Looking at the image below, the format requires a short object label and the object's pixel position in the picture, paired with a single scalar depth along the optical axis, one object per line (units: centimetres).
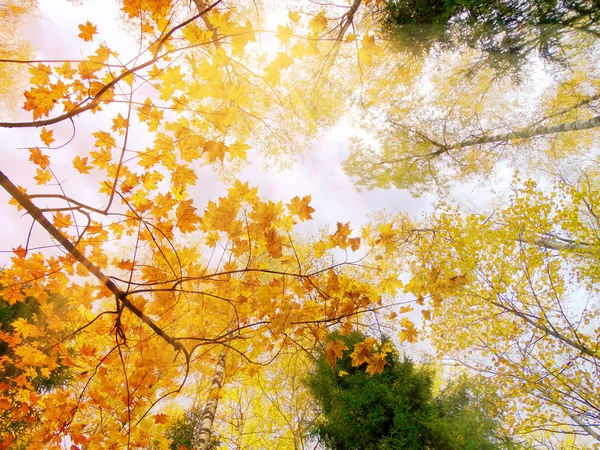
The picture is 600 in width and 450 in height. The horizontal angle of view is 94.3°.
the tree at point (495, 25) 425
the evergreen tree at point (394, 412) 397
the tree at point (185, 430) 513
